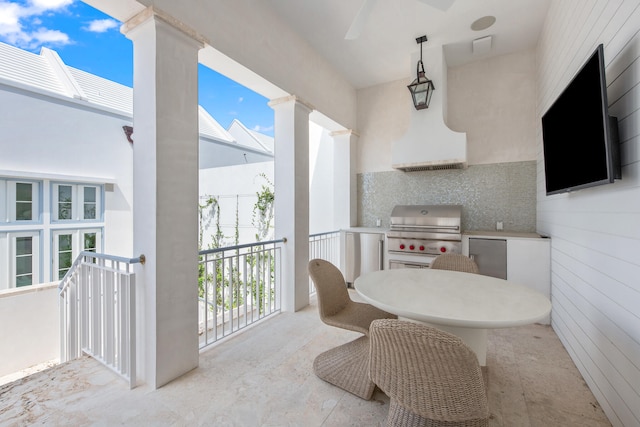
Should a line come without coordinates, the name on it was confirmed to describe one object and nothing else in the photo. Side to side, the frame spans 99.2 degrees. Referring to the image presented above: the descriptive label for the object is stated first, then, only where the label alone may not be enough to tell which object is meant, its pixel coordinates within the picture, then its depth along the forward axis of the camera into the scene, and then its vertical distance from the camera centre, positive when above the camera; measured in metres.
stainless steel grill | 3.39 -0.23
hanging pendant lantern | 3.36 +1.61
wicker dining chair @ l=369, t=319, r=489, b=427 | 0.94 -0.56
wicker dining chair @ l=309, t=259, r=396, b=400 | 1.78 -0.72
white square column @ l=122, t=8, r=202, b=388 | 1.80 +0.21
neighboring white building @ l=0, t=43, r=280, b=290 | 4.22 +0.98
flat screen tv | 1.43 +0.51
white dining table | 1.25 -0.46
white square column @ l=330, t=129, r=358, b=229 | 4.50 +0.65
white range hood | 3.40 +1.04
